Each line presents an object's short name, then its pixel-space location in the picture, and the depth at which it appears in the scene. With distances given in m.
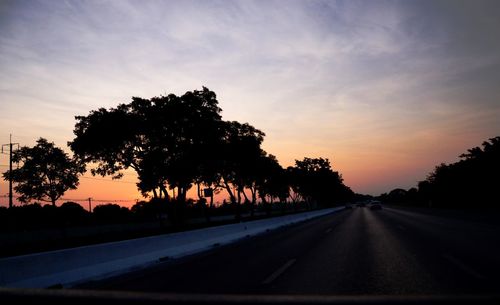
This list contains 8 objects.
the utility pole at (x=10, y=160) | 44.22
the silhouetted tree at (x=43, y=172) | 45.53
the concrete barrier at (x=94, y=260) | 7.85
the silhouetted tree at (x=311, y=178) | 120.31
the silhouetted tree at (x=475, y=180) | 64.19
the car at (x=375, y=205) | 74.50
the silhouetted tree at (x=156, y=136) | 37.59
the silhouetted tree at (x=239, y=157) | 50.31
